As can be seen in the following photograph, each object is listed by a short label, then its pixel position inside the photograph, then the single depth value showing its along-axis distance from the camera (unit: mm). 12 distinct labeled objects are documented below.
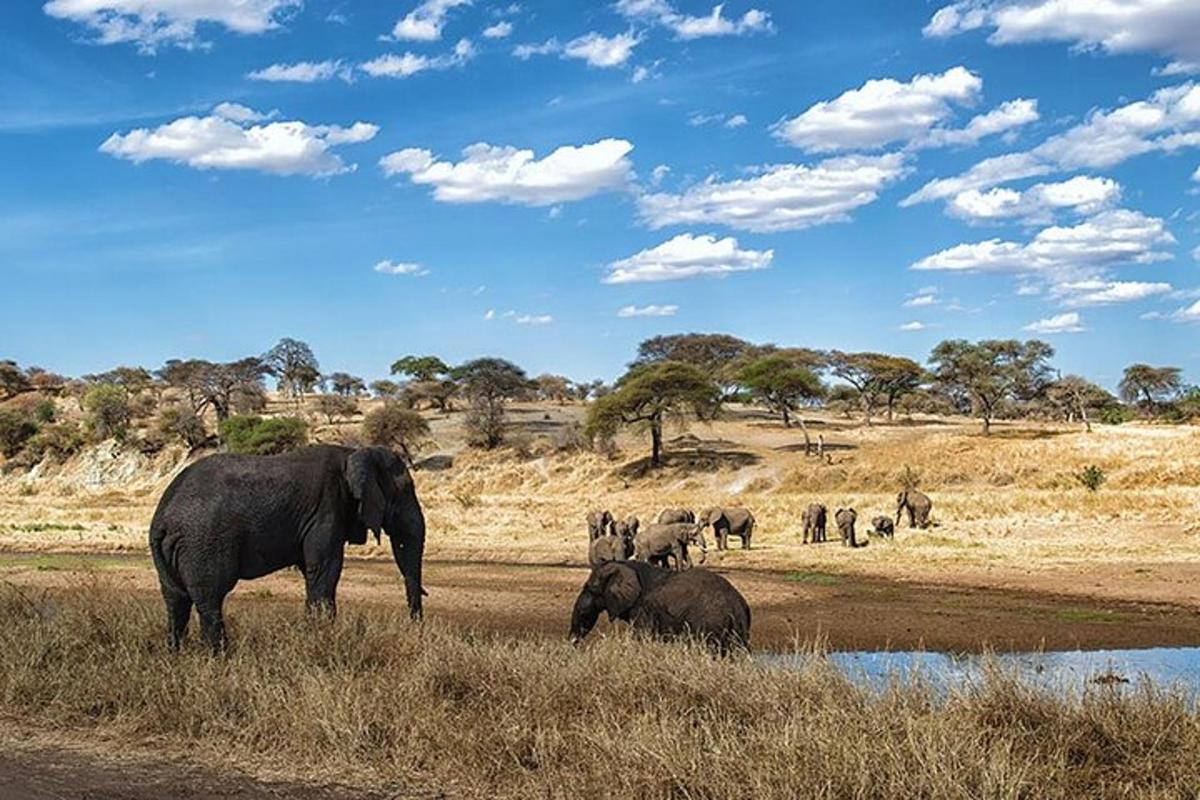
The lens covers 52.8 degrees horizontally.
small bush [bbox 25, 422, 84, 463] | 83188
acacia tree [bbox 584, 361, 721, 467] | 62969
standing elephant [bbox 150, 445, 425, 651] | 12719
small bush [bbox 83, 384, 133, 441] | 82750
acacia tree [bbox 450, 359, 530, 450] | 73038
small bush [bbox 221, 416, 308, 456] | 66875
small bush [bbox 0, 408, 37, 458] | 87062
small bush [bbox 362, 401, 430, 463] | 69250
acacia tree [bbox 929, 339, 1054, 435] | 73062
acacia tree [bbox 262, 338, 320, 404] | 102812
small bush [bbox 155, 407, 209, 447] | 78688
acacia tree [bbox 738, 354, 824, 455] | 70688
